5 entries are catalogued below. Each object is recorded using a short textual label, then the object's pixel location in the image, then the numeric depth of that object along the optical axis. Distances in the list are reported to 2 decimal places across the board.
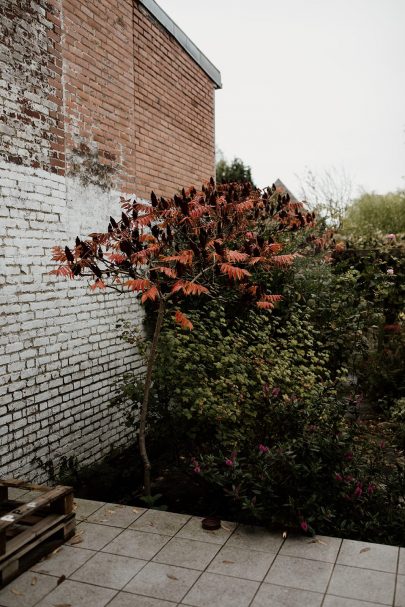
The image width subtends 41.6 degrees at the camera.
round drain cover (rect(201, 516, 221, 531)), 4.09
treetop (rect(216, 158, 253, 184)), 31.08
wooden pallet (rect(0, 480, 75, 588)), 3.32
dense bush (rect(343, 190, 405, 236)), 33.25
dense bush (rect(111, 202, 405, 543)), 4.20
